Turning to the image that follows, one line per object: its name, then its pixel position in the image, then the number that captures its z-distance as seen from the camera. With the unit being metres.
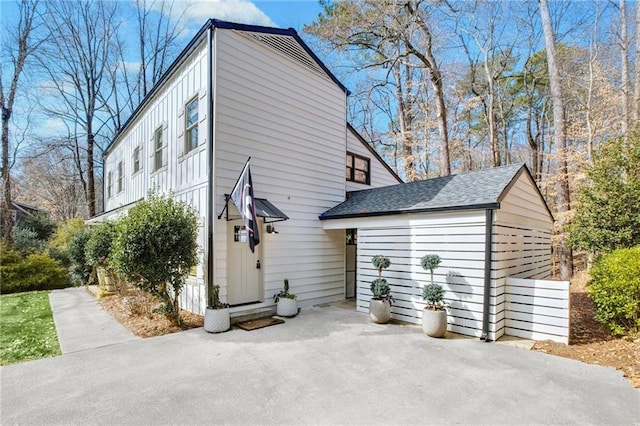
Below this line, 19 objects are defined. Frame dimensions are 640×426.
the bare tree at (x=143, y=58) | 20.22
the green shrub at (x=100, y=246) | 9.20
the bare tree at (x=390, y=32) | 11.23
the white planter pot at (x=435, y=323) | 5.39
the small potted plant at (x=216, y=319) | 5.74
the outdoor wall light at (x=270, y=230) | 7.20
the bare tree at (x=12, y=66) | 12.45
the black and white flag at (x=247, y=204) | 5.42
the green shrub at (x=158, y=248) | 5.70
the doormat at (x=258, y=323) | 5.97
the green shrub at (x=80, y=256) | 11.48
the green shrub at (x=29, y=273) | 10.65
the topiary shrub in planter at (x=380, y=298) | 6.27
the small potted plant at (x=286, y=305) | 6.79
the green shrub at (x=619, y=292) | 4.78
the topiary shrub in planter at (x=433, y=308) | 5.40
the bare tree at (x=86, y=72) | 17.81
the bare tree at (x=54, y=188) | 21.32
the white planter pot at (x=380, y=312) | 6.27
